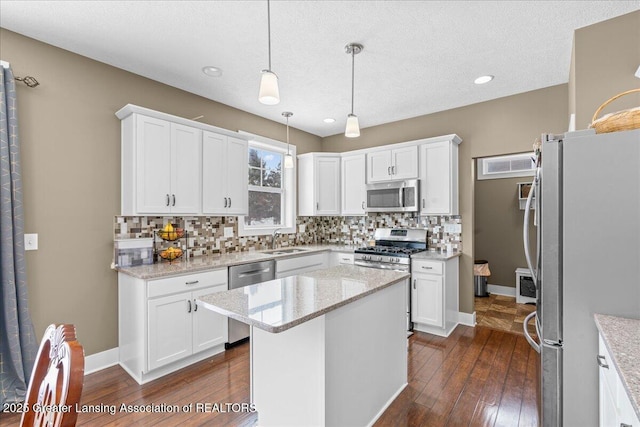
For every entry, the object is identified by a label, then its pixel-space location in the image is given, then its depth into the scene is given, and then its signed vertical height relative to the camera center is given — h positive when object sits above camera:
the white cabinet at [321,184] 4.69 +0.46
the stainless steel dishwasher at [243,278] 3.12 -0.68
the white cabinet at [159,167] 2.71 +0.44
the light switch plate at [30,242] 2.37 -0.22
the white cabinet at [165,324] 2.50 -0.96
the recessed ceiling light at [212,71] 2.90 +1.37
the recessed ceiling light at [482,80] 3.10 +1.38
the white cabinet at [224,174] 3.23 +0.44
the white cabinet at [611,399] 1.01 -0.69
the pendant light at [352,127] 2.21 +0.63
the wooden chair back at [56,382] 0.61 -0.39
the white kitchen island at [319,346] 1.60 -0.78
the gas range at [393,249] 3.71 -0.46
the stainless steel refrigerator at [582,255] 1.42 -0.20
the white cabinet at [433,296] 3.46 -0.95
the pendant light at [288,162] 3.53 +0.60
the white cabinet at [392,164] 4.01 +0.68
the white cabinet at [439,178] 3.75 +0.45
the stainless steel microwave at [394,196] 3.96 +0.24
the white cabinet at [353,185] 4.51 +0.44
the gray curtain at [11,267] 2.18 -0.38
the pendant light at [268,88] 1.63 +0.67
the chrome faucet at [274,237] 4.34 -0.33
